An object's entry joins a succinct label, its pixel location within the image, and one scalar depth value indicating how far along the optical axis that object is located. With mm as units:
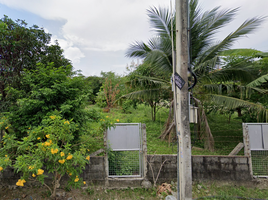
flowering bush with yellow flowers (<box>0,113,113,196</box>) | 2299
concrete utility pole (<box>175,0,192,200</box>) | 2621
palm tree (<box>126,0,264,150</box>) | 4348
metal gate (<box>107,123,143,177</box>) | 3463
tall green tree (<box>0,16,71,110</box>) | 3738
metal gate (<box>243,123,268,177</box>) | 3410
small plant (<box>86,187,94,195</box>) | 3296
